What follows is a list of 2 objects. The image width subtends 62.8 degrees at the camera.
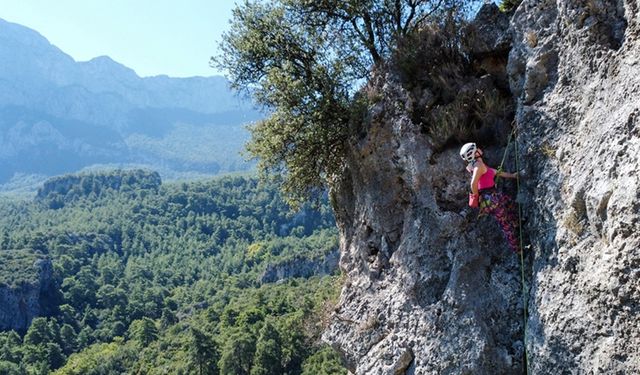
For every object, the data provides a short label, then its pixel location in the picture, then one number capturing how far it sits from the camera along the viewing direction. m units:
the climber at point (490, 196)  8.08
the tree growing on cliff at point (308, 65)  12.66
